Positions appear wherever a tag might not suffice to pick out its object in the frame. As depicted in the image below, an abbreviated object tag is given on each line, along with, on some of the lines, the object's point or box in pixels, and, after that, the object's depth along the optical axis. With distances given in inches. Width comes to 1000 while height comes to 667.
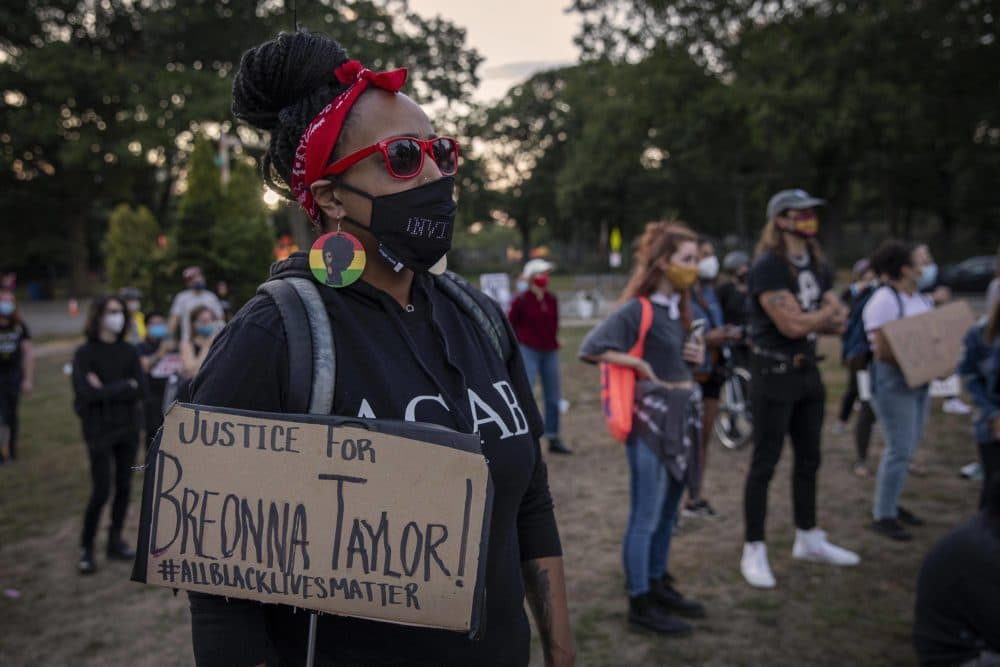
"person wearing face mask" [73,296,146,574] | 217.2
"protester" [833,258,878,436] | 257.3
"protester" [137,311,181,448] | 287.4
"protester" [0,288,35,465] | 334.6
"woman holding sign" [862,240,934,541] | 217.0
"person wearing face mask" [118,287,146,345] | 325.7
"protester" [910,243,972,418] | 267.9
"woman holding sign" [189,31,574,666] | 58.5
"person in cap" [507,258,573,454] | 338.3
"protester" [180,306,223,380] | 271.4
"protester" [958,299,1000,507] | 165.6
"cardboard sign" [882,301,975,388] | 212.2
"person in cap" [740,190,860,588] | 182.2
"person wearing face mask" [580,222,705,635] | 165.6
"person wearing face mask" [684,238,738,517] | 236.4
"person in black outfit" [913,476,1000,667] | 110.8
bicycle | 322.7
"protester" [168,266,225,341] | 343.9
